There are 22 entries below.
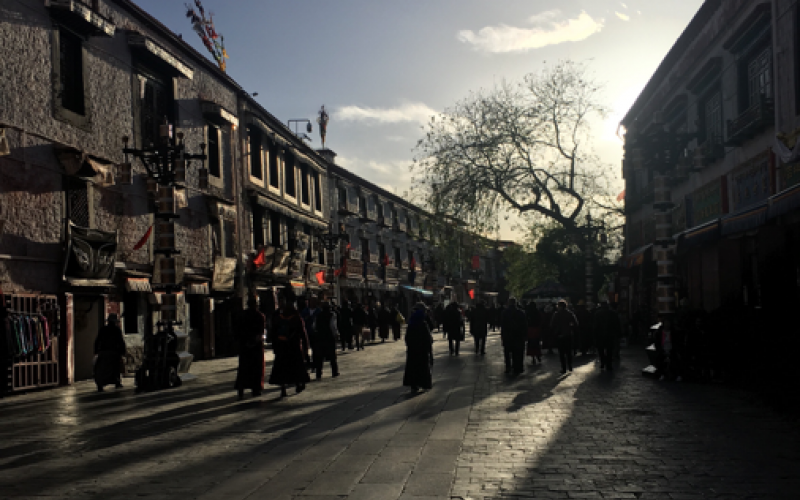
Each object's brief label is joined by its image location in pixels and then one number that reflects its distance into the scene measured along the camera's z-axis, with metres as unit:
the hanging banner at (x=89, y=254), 16.69
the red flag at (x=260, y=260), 28.37
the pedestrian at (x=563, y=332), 15.67
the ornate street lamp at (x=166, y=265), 14.52
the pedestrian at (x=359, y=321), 27.56
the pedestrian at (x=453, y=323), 22.22
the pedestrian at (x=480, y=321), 22.04
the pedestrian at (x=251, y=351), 12.51
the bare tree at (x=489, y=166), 30.42
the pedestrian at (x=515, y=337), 15.63
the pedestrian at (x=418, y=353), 12.65
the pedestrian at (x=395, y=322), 34.34
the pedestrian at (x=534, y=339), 18.56
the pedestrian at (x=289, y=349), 12.67
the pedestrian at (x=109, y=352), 14.80
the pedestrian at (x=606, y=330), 16.11
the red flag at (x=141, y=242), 20.02
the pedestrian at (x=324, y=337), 15.66
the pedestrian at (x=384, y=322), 33.47
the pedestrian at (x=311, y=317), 15.98
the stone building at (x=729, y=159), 14.70
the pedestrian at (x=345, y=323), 26.31
